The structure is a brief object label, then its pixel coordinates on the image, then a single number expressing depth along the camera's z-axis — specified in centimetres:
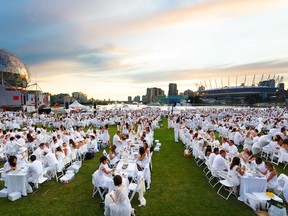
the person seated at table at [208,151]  916
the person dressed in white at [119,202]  489
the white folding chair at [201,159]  1006
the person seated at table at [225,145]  1042
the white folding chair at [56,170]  831
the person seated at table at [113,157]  871
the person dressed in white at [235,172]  666
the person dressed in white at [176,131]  1625
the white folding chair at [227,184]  672
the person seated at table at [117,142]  1069
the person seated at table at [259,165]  705
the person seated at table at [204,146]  1018
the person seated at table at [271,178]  655
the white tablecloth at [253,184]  637
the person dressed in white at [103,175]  655
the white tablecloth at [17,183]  691
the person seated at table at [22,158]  754
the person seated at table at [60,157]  853
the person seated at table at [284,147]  962
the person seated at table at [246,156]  839
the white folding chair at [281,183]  655
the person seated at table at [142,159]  804
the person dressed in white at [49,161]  820
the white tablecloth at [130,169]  716
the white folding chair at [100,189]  654
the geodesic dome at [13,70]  7619
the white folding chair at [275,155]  1060
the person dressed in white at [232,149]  1007
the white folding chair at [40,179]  736
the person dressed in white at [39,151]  923
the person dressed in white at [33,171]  713
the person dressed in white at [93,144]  1259
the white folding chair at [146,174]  745
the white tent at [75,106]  3728
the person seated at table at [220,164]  760
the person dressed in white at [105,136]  1416
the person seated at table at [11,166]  701
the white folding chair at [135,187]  628
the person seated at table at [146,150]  849
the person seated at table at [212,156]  837
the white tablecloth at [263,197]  586
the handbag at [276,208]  521
